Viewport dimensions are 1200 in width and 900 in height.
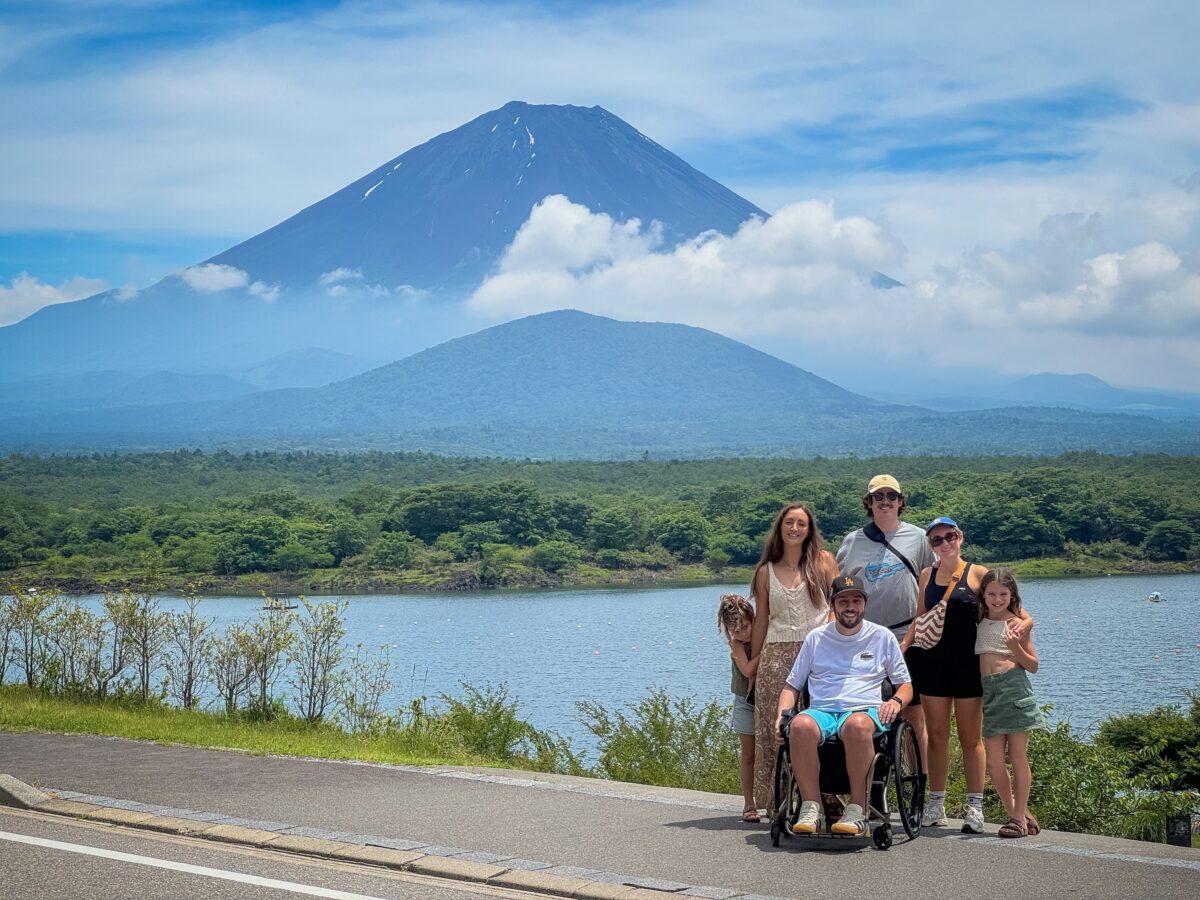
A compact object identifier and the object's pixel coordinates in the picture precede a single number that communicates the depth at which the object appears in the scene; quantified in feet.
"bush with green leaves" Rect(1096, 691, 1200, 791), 62.85
